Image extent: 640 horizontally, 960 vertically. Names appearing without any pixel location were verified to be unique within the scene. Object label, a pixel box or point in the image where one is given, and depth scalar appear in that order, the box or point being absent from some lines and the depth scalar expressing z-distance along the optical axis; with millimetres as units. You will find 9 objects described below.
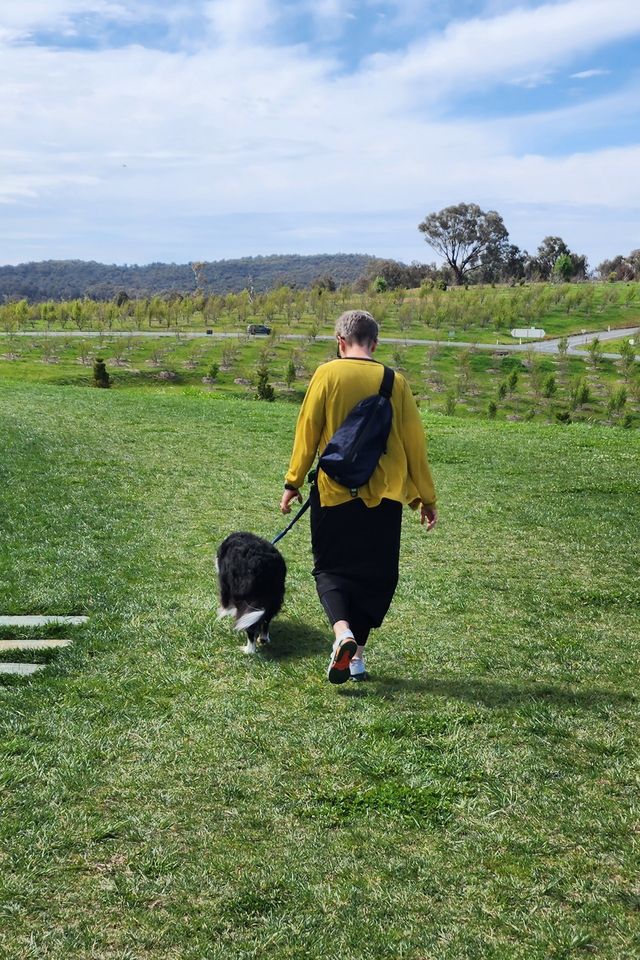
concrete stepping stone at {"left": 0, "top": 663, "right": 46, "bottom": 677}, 4639
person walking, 4461
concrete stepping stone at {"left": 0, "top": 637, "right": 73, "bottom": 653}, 5004
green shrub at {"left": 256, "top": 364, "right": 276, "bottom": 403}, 29031
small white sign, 51125
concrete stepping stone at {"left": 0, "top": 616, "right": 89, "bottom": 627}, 5395
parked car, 52531
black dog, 5074
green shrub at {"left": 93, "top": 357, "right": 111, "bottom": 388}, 30938
